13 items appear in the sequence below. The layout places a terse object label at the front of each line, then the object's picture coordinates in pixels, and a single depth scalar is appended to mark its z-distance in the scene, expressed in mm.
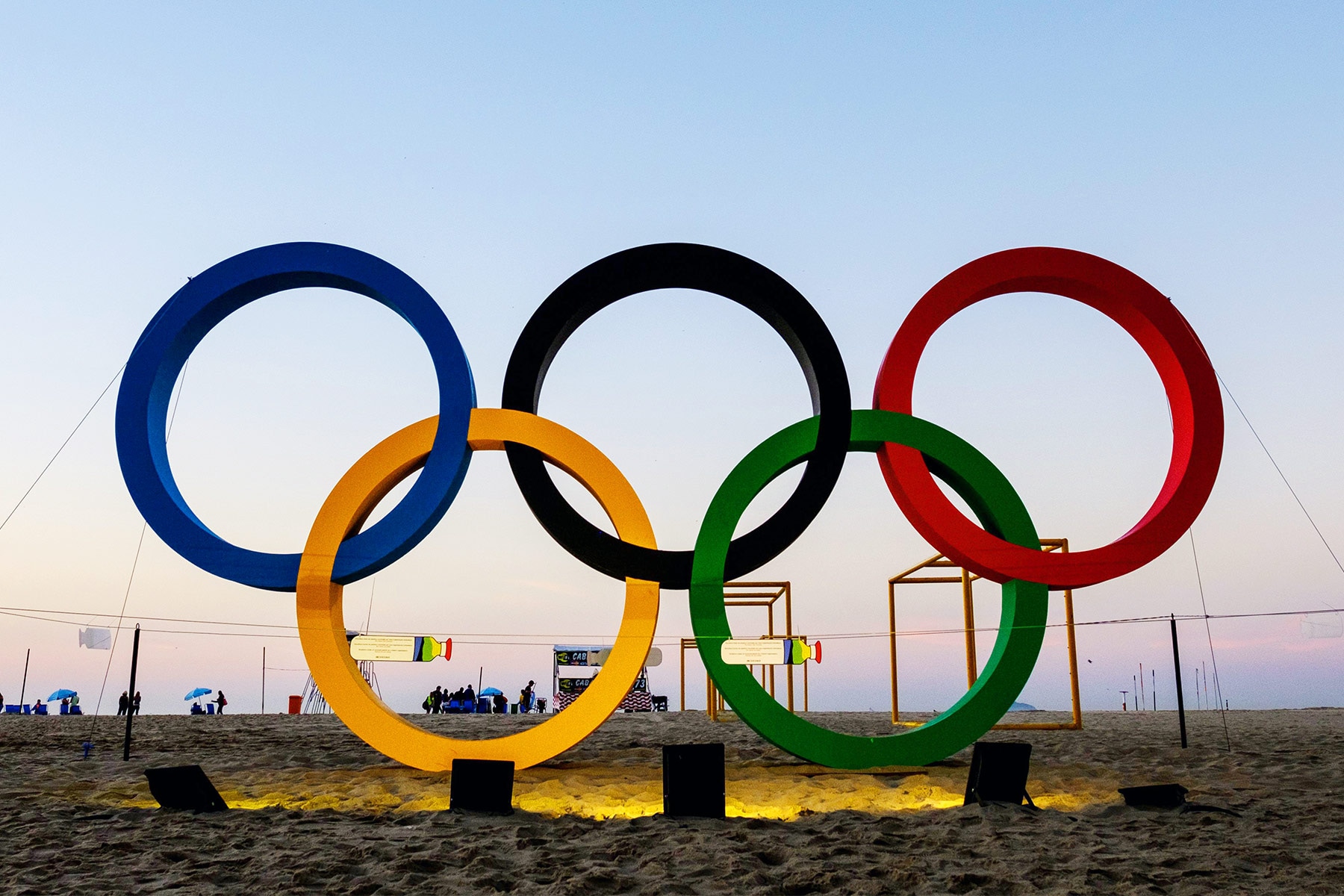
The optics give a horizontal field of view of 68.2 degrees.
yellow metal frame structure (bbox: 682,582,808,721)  17984
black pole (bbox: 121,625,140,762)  11469
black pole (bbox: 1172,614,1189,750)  10664
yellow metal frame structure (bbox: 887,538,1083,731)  14234
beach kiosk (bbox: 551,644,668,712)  22016
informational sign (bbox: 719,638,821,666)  9492
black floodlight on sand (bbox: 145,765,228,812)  8469
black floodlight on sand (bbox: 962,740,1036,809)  8570
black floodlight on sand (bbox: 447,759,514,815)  8438
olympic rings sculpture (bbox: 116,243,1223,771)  10000
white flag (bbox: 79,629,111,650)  11969
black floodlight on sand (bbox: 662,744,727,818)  8305
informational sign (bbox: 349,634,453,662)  9656
